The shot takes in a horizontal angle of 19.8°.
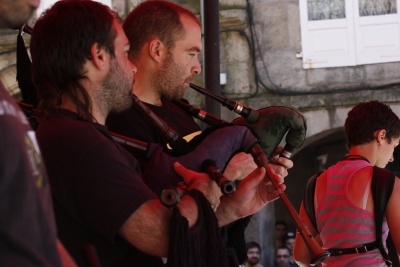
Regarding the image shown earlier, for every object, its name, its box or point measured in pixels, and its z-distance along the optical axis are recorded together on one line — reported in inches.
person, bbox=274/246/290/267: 507.5
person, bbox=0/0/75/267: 86.0
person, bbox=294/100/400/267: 193.2
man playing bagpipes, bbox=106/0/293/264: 161.4
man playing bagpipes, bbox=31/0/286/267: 116.9
